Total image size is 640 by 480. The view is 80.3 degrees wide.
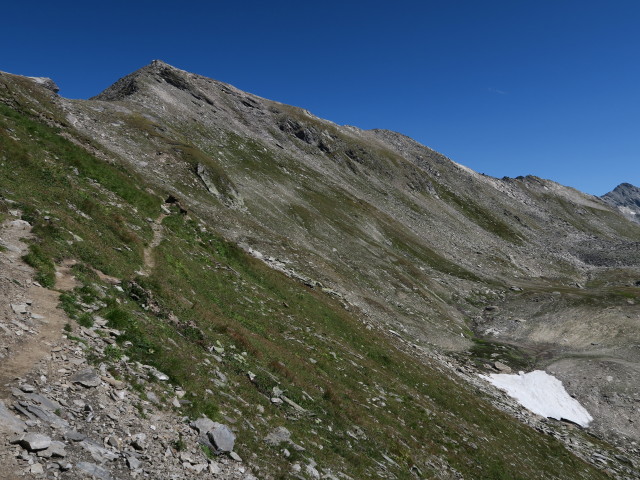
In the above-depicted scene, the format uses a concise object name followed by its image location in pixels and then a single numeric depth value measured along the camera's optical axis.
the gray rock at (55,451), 8.14
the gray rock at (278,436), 13.18
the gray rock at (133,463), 9.12
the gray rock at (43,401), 9.25
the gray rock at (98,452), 8.83
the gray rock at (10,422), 8.26
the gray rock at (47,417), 8.89
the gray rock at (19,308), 12.14
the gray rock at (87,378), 10.60
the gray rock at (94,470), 8.31
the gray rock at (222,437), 11.38
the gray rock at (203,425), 11.48
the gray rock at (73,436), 8.85
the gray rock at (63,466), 8.06
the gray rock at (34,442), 8.05
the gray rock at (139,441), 9.79
